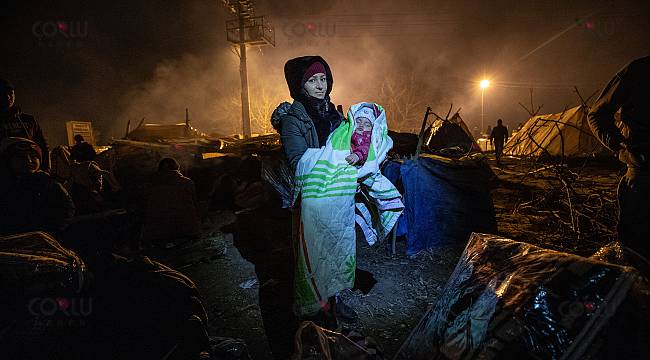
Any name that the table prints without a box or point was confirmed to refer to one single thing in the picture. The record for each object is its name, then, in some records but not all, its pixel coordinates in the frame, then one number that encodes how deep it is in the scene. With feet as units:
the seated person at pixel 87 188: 22.92
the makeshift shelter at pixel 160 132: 46.88
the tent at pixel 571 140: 41.16
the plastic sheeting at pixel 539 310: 2.99
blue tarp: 12.77
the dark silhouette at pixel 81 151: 25.75
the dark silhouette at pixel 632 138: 6.21
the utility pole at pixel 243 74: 83.08
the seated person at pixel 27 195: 7.41
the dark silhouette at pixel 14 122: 9.86
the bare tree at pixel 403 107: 124.77
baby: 7.18
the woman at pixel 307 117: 7.30
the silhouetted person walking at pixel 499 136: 42.01
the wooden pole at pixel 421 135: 12.92
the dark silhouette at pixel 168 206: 14.12
